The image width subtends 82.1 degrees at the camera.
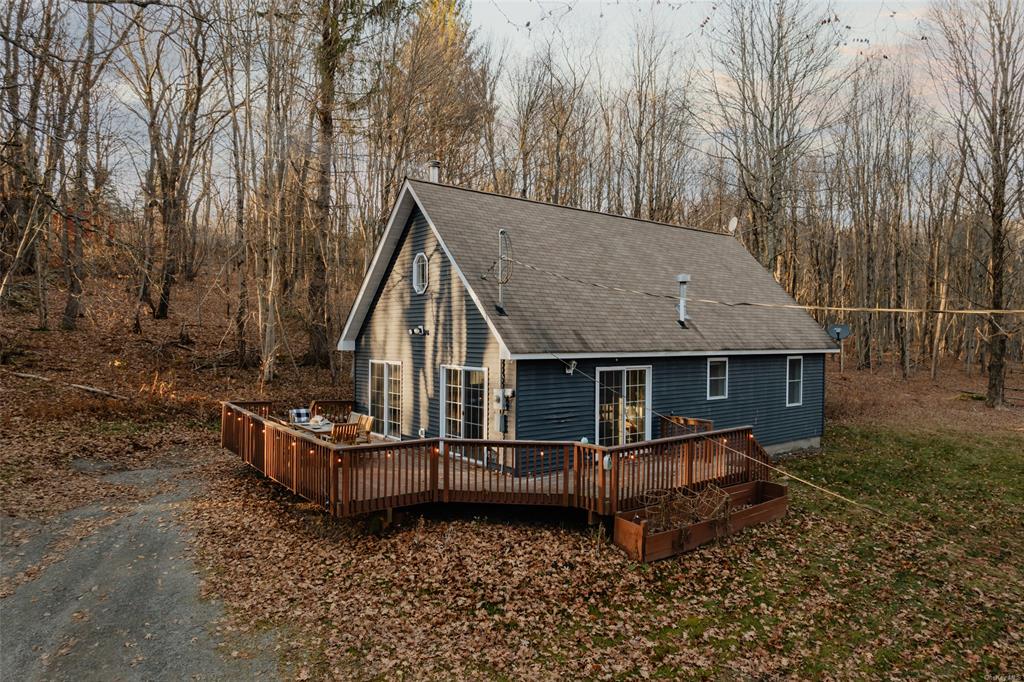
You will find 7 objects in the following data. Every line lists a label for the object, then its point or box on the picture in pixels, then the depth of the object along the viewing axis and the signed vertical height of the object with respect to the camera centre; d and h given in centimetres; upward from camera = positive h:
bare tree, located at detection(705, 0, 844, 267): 2592 +1006
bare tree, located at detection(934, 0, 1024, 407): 2230 +740
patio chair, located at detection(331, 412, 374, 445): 1227 -222
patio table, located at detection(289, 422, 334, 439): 1243 -214
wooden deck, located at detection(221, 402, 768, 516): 941 -245
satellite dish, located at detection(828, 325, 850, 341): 1923 -1
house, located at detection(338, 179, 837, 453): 1194 -11
